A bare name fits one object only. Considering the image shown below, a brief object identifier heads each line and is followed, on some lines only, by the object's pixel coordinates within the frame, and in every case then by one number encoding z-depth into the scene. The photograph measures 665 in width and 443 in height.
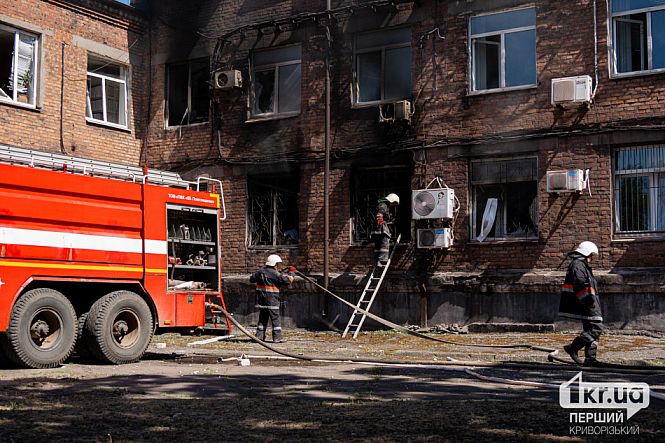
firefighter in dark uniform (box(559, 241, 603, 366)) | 11.80
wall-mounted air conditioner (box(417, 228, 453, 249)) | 17.73
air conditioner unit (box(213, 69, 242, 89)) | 20.70
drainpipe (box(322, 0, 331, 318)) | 19.16
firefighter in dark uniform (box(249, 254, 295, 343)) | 15.74
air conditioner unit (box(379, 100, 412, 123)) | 18.25
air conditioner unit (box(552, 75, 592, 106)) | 16.52
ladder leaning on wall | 17.99
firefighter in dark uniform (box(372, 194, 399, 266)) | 18.23
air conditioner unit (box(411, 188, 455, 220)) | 17.69
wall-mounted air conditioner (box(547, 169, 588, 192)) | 16.56
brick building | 16.59
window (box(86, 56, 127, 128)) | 21.31
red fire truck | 11.36
